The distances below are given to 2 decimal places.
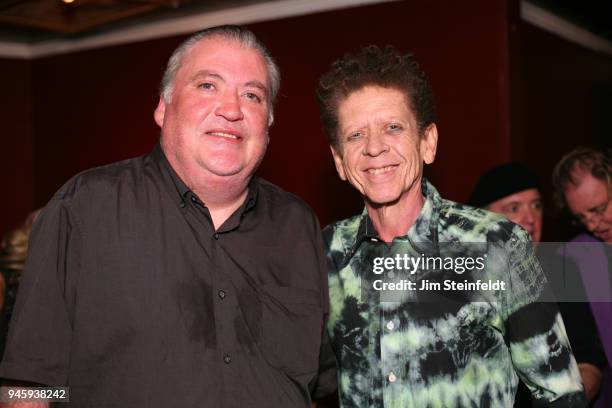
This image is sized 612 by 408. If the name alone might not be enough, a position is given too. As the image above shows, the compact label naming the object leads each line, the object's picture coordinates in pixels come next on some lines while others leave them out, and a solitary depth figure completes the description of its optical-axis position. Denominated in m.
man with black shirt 1.72
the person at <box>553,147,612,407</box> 2.66
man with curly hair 1.84
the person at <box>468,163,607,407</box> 2.62
